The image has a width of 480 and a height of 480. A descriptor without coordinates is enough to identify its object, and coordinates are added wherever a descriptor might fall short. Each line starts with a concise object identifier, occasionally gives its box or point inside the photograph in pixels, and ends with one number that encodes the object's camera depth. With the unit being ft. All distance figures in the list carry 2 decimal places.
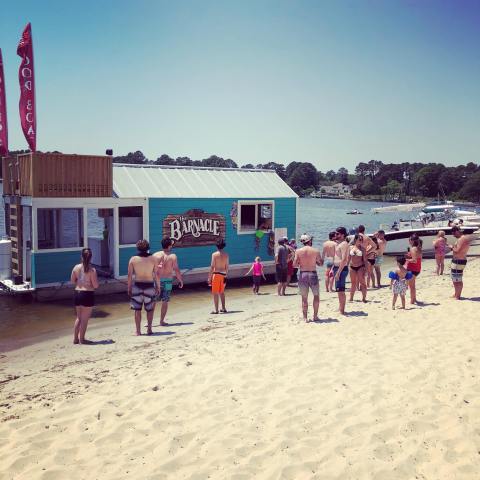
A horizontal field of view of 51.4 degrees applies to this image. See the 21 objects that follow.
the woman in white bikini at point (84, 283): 26.63
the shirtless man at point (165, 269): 30.35
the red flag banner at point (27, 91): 42.27
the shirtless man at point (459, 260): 34.50
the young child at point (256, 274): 45.73
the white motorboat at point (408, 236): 78.33
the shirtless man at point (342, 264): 30.94
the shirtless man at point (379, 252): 44.14
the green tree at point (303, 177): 562.66
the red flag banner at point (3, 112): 44.11
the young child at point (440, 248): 51.29
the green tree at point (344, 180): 628.73
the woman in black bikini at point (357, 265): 34.99
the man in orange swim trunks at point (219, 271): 34.17
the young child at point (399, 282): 32.17
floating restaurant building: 41.42
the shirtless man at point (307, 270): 29.17
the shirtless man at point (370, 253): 41.57
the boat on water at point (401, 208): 99.30
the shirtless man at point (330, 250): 39.96
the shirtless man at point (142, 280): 27.68
